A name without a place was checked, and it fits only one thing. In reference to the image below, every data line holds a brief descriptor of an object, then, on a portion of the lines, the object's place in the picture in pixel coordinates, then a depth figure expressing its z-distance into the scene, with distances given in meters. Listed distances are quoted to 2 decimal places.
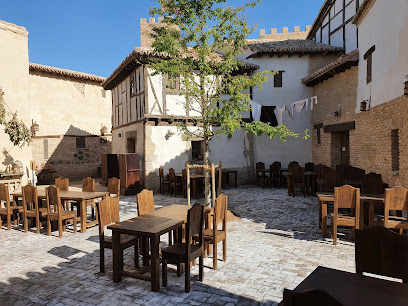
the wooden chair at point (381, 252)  2.57
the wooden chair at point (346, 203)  5.48
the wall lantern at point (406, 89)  6.75
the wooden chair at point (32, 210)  6.77
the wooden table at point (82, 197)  6.88
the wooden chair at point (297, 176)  11.07
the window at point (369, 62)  9.55
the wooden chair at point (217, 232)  4.64
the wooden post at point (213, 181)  7.46
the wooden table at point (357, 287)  2.06
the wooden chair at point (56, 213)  6.54
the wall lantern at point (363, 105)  10.02
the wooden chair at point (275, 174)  13.59
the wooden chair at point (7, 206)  7.09
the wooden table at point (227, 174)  13.64
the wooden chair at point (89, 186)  8.01
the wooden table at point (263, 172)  13.41
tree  7.57
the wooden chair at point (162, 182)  12.29
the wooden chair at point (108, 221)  4.51
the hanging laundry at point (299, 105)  13.64
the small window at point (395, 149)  7.95
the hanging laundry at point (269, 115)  14.62
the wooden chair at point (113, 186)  7.80
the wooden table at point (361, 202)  5.84
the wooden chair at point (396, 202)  5.10
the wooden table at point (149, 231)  3.95
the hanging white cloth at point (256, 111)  13.23
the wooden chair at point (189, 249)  3.93
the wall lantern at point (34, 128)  17.27
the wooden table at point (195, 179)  11.12
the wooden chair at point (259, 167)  14.20
